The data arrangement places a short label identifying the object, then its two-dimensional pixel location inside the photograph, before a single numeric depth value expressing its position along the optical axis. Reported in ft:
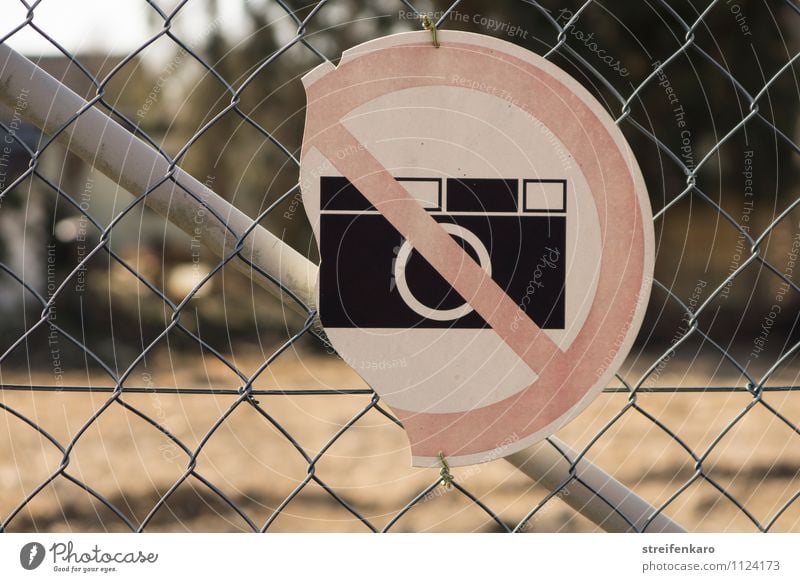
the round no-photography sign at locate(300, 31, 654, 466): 6.22
